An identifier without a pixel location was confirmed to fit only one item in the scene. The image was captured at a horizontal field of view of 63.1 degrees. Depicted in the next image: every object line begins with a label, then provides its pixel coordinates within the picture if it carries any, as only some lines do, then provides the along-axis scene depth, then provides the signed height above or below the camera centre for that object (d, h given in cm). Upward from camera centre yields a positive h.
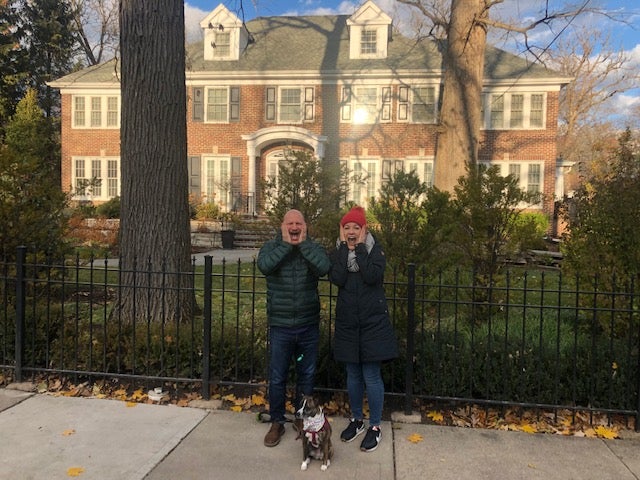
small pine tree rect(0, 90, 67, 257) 531 +13
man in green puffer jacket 352 -58
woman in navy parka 352 -60
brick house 2111 +467
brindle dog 326 -134
